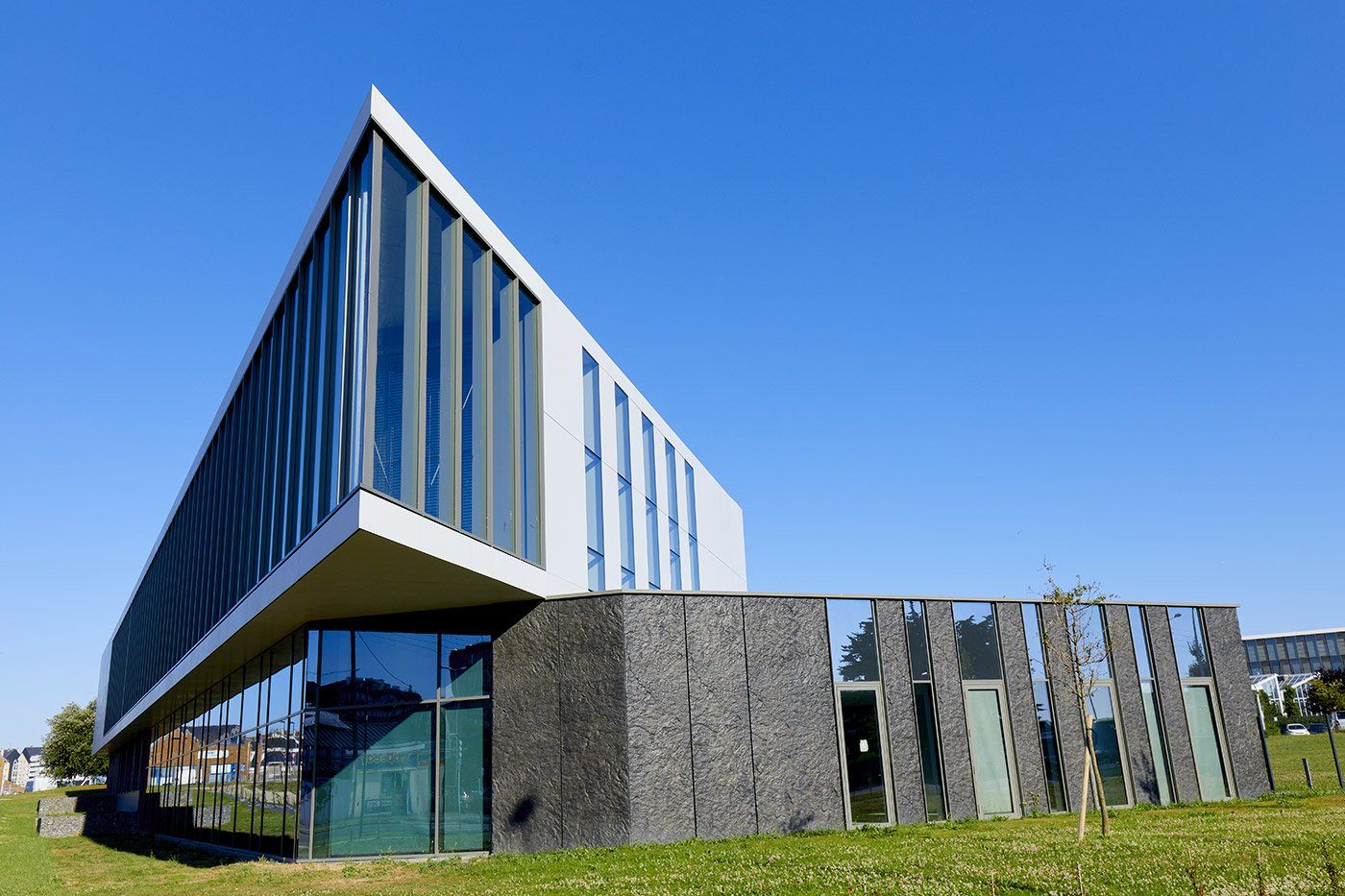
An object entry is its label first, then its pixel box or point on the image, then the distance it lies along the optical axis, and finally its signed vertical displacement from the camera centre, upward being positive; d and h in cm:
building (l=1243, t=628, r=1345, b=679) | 11250 +280
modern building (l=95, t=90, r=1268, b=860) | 1614 +125
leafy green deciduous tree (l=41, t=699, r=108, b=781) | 8800 +18
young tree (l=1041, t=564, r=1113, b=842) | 1577 +90
